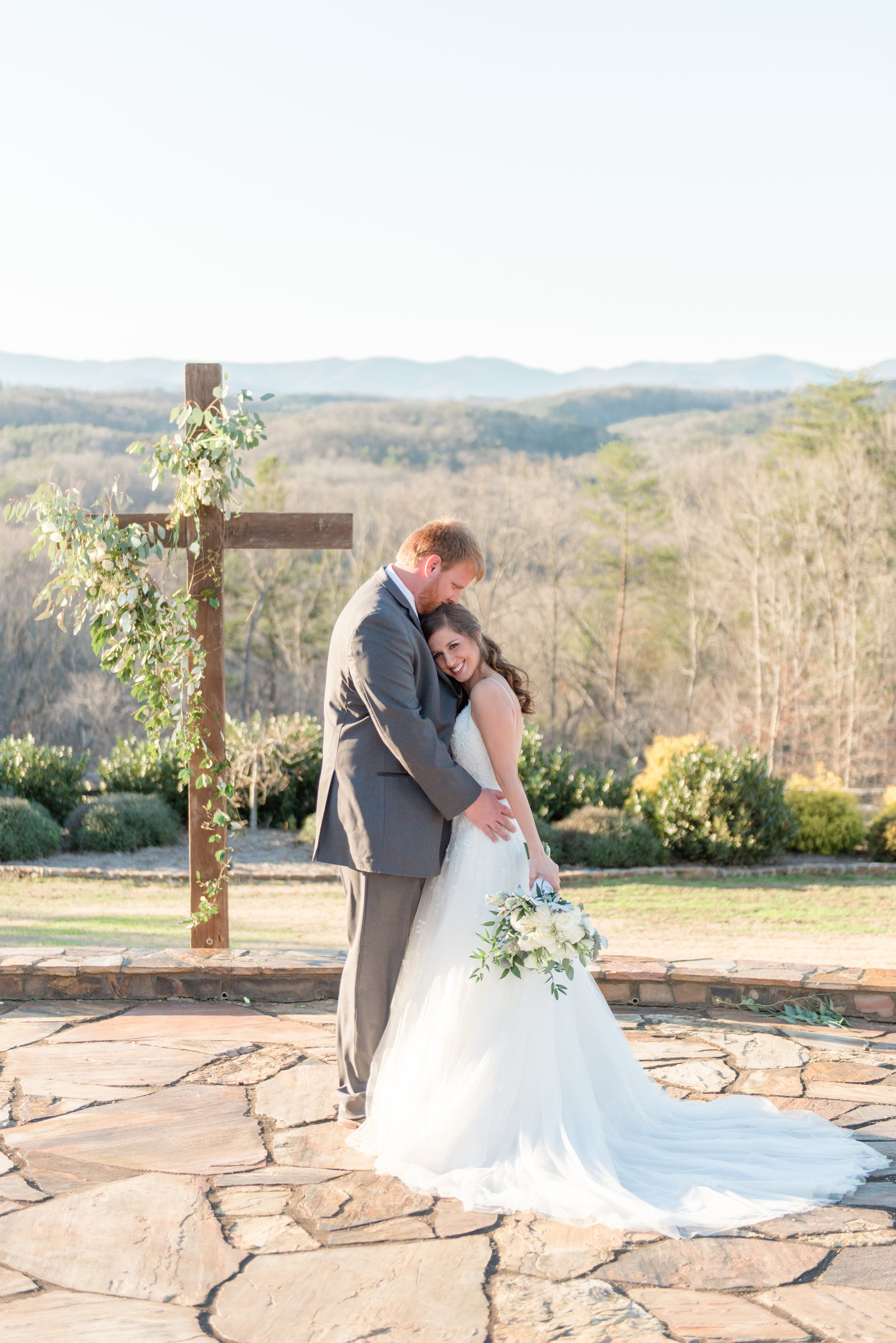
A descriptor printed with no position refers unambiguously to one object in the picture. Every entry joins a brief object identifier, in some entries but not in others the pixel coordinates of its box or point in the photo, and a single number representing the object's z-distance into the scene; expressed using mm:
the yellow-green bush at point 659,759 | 11789
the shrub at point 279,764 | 11680
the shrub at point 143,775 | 12078
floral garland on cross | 4562
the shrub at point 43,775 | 11398
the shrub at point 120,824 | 11039
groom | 3275
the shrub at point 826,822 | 11719
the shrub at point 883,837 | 11648
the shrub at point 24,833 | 10359
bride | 2930
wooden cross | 4688
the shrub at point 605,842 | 10734
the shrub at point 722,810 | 10914
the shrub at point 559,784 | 11289
